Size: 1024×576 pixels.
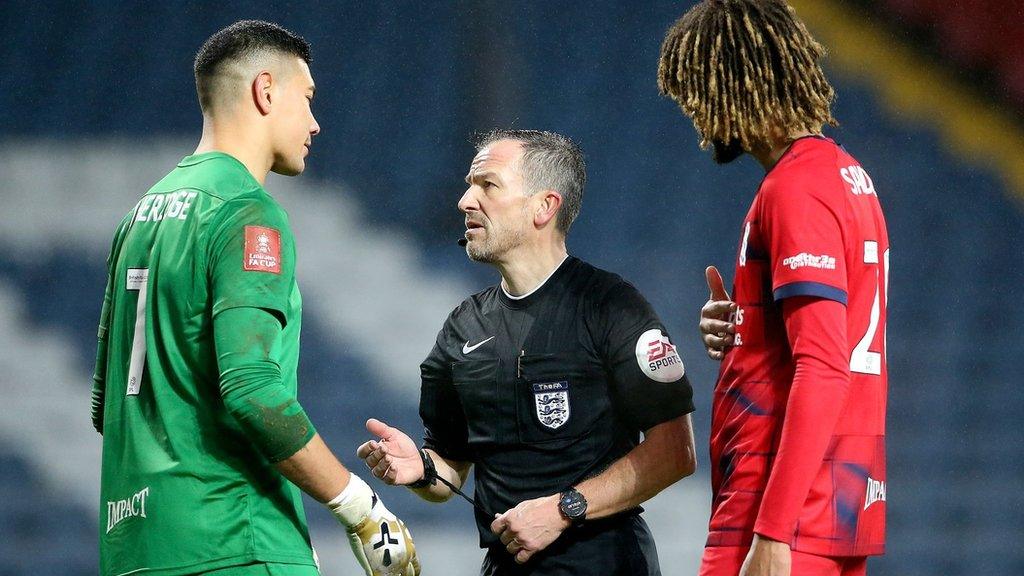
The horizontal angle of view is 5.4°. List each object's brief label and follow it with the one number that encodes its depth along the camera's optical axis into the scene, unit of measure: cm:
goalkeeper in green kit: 1736
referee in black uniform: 1774
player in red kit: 1724
